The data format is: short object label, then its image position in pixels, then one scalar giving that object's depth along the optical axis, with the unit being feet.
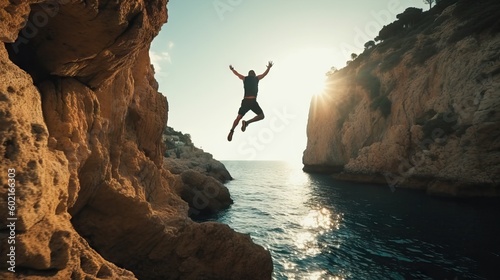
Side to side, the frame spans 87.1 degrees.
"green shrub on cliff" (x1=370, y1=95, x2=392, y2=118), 137.28
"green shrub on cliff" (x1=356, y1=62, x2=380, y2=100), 155.84
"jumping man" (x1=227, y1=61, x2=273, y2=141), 30.37
